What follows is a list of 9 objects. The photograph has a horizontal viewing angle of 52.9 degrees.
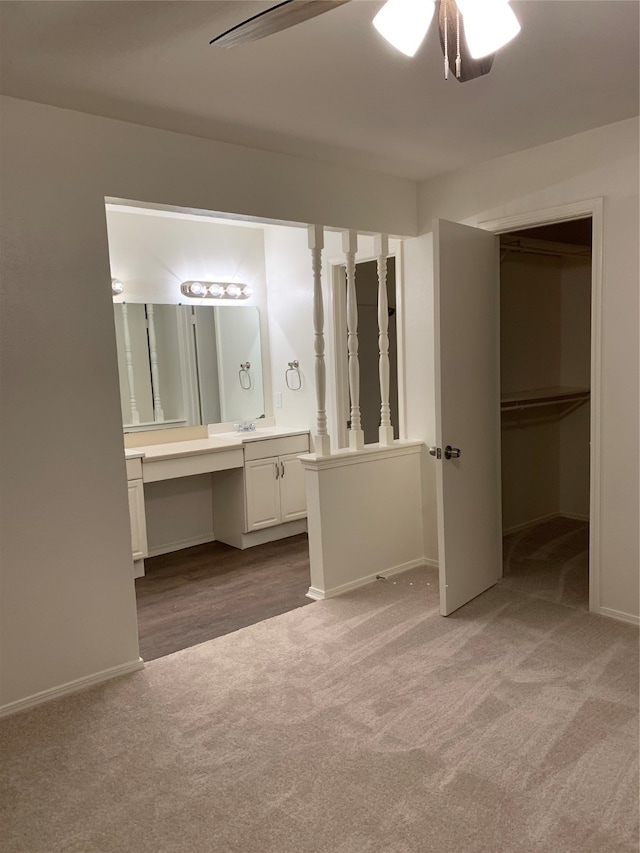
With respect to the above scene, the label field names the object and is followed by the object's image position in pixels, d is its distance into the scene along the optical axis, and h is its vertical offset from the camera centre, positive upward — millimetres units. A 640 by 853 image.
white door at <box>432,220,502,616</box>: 3262 -305
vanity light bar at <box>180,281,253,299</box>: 4852 +564
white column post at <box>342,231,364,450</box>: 3811 +108
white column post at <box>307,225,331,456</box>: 3592 +60
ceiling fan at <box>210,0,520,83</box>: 1536 +795
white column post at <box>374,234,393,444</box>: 3934 +120
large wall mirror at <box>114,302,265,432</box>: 4598 -4
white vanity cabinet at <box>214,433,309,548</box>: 4742 -994
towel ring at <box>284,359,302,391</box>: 5191 -137
